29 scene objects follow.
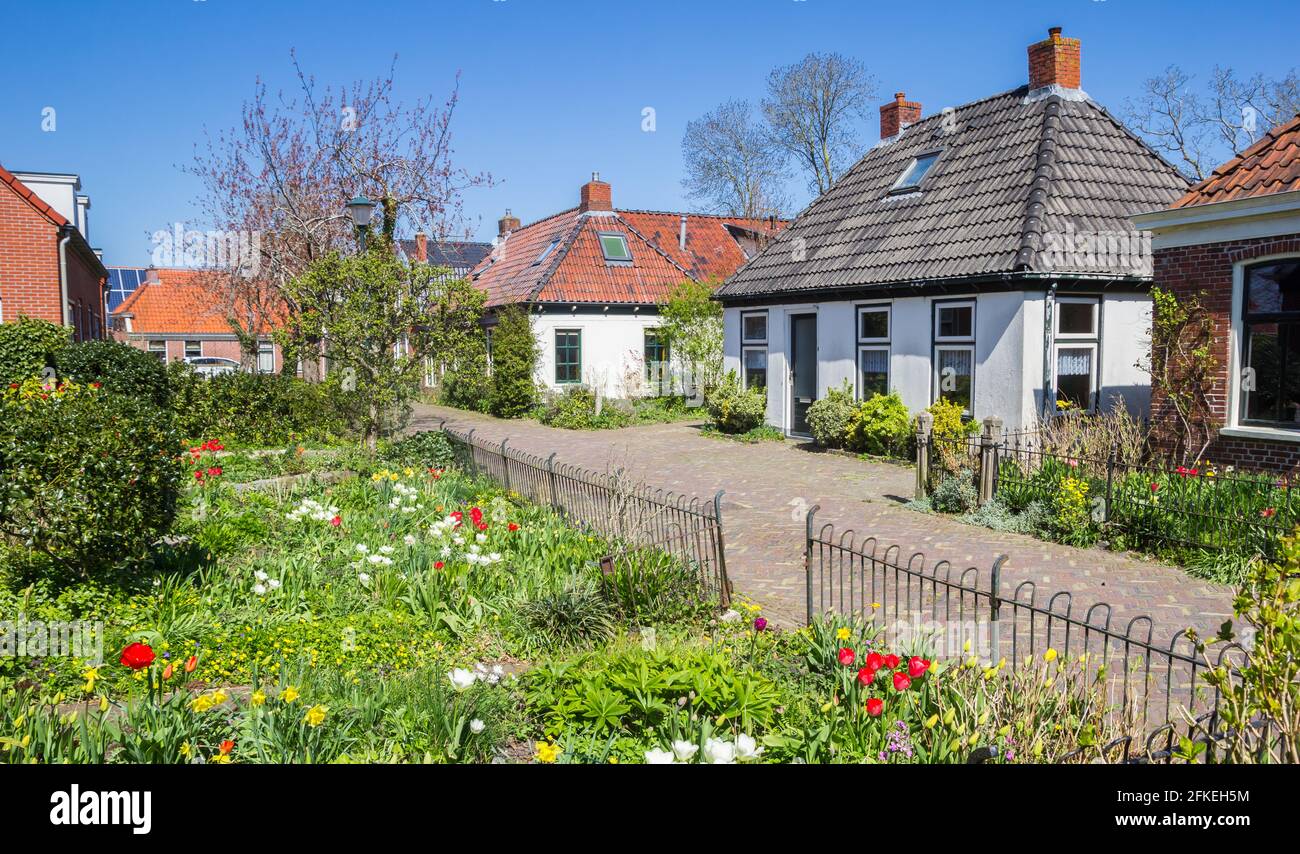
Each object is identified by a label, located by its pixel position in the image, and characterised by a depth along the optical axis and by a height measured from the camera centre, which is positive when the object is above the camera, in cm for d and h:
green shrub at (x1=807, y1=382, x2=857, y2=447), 1678 -107
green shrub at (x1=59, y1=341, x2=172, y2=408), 1538 +8
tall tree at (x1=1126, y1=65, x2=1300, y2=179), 3095 +819
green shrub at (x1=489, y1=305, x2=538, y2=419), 2545 +17
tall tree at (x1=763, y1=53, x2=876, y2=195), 3506 +988
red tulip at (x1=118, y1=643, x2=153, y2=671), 414 -132
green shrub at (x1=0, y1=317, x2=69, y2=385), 1645 +47
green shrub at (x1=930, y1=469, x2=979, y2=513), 1120 -171
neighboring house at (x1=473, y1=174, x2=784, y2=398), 2720 +249
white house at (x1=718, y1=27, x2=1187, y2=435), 1417 +154
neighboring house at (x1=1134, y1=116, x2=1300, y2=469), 1055 +86
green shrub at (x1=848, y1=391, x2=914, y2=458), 1556 -116
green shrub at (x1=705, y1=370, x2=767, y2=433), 1981 -99
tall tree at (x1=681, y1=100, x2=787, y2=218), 3744 +807
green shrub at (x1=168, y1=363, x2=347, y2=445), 1622 -70
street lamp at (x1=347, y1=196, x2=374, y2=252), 1375 +243
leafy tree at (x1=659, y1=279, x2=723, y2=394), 2453 +97
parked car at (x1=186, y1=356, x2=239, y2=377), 4406 +42
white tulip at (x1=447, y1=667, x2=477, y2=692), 444 -155
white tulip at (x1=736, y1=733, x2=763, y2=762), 369 -158
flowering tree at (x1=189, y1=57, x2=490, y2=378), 2255 +468
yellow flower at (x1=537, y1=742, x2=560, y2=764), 395 -172
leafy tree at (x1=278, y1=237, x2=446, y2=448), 1367 +77
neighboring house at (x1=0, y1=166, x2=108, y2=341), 2069 +279
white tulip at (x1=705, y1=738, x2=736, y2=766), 363 -159
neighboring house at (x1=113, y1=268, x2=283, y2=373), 4916 +257
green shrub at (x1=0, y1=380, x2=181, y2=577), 619 -75
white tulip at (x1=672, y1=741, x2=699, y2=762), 372 -161
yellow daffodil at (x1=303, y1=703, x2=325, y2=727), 406 -158
